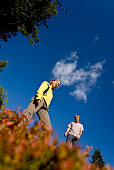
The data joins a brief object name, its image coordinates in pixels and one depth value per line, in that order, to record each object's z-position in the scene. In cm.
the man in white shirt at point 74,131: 770
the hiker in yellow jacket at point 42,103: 452
